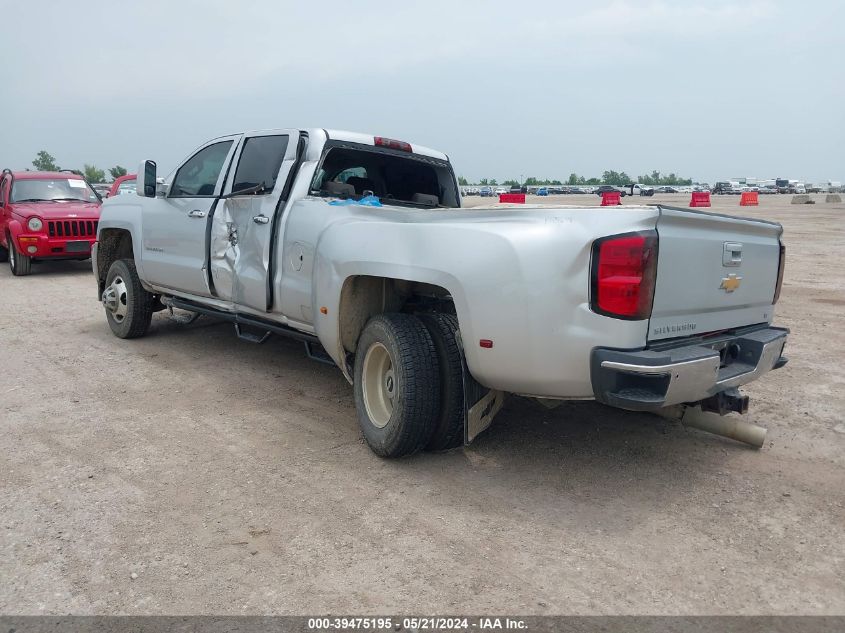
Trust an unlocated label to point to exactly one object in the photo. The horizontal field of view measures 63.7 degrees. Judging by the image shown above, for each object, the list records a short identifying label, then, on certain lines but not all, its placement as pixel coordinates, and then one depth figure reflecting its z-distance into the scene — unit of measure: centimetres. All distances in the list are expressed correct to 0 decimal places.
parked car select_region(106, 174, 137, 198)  1385
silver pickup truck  305
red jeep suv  1187
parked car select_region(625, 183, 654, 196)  6841
